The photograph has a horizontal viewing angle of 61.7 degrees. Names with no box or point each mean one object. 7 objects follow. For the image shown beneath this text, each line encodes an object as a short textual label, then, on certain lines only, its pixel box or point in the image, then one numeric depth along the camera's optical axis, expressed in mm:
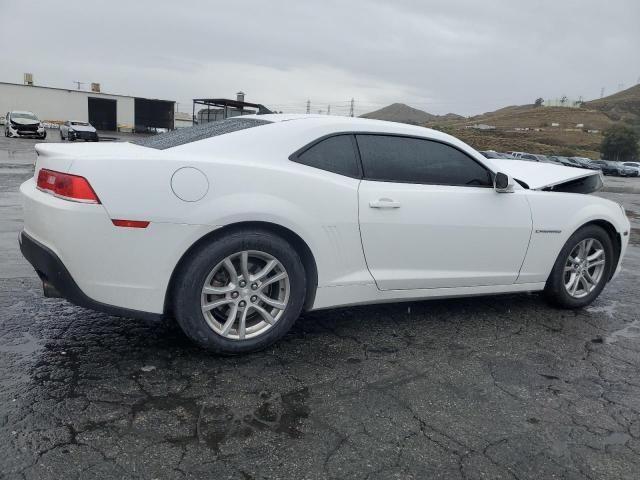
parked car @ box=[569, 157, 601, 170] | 40159
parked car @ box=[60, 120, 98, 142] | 30902
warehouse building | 45281
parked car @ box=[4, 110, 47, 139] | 31391
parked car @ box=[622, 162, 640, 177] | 43188
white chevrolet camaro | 2887
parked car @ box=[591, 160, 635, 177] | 42719
